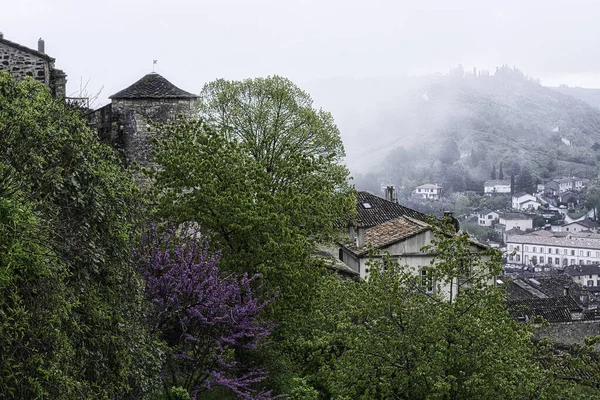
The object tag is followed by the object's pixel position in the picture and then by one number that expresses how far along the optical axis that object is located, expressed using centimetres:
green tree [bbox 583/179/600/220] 18838
